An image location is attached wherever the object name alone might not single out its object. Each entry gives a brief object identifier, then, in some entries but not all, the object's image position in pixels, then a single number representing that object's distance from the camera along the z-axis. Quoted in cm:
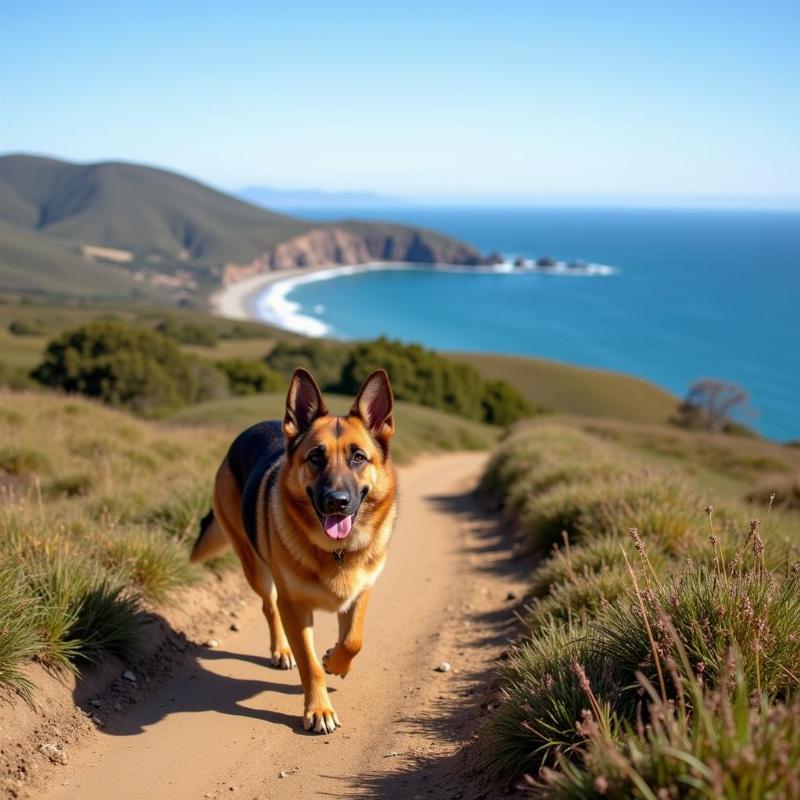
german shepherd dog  536
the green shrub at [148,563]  715
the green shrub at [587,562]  745
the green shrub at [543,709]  429
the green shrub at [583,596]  640
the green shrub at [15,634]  502
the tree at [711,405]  7094
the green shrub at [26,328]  8369
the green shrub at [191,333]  9406
